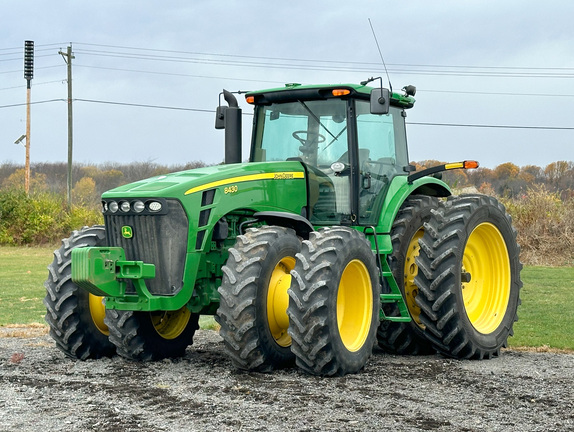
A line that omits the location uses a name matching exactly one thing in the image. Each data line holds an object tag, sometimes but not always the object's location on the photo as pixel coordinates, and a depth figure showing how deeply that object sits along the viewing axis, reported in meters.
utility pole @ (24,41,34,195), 41.28
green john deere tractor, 6.85
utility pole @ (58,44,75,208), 39.09
